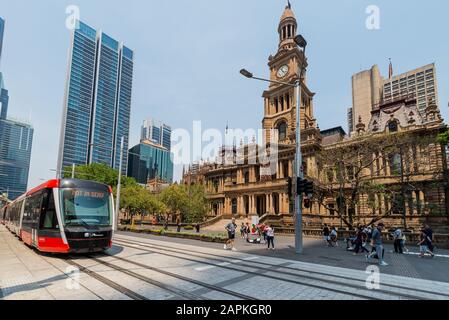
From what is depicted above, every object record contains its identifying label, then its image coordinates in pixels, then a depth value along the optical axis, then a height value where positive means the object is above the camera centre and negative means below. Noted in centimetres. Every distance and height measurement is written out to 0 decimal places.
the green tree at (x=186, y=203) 4281 -59
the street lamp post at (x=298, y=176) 1417 +149
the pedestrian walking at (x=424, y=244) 1402 -220
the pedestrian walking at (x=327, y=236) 1839 -247
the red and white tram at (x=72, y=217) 998 -79
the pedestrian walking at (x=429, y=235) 1392 -172
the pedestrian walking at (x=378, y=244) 1138 -189
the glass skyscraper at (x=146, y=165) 13948 +1871
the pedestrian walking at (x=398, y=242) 1574 -237
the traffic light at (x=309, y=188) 1383 +71
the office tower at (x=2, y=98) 19018 +7456
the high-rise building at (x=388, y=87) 8269 +3867
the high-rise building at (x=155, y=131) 19338 +5131
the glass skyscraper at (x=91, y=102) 10062 +3910
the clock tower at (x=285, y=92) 5102 +2260
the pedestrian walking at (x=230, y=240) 1564 -241
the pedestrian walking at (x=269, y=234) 1620 -212
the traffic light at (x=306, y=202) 1384 -4
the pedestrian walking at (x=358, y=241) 1469 -221
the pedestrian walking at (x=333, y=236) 1873 -248
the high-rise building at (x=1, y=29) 14373 +9361
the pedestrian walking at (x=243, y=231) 2398 -297
